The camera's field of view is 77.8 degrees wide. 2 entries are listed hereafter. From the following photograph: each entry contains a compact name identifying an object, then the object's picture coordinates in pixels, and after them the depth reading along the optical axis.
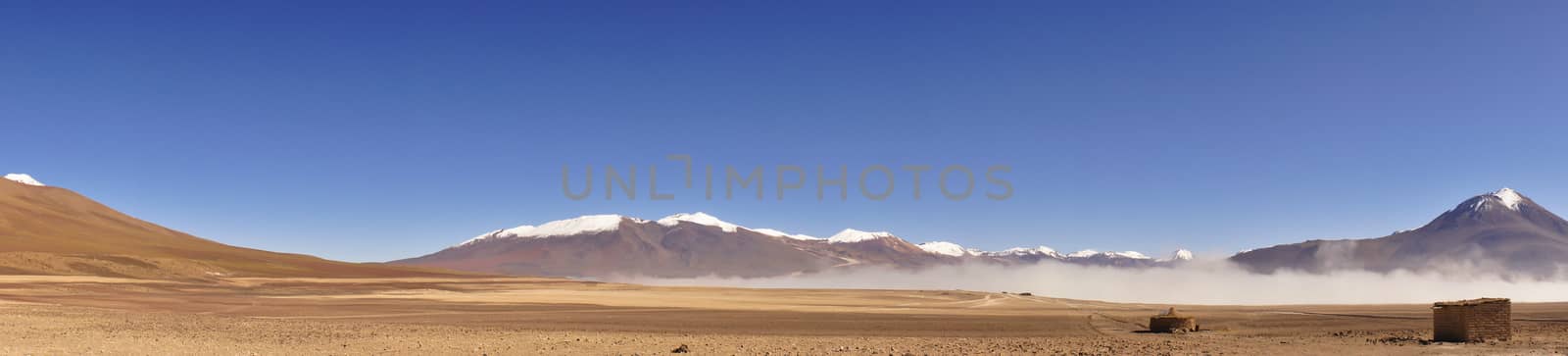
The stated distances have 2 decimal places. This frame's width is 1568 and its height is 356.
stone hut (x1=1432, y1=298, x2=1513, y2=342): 26.84
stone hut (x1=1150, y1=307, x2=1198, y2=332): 34.38
